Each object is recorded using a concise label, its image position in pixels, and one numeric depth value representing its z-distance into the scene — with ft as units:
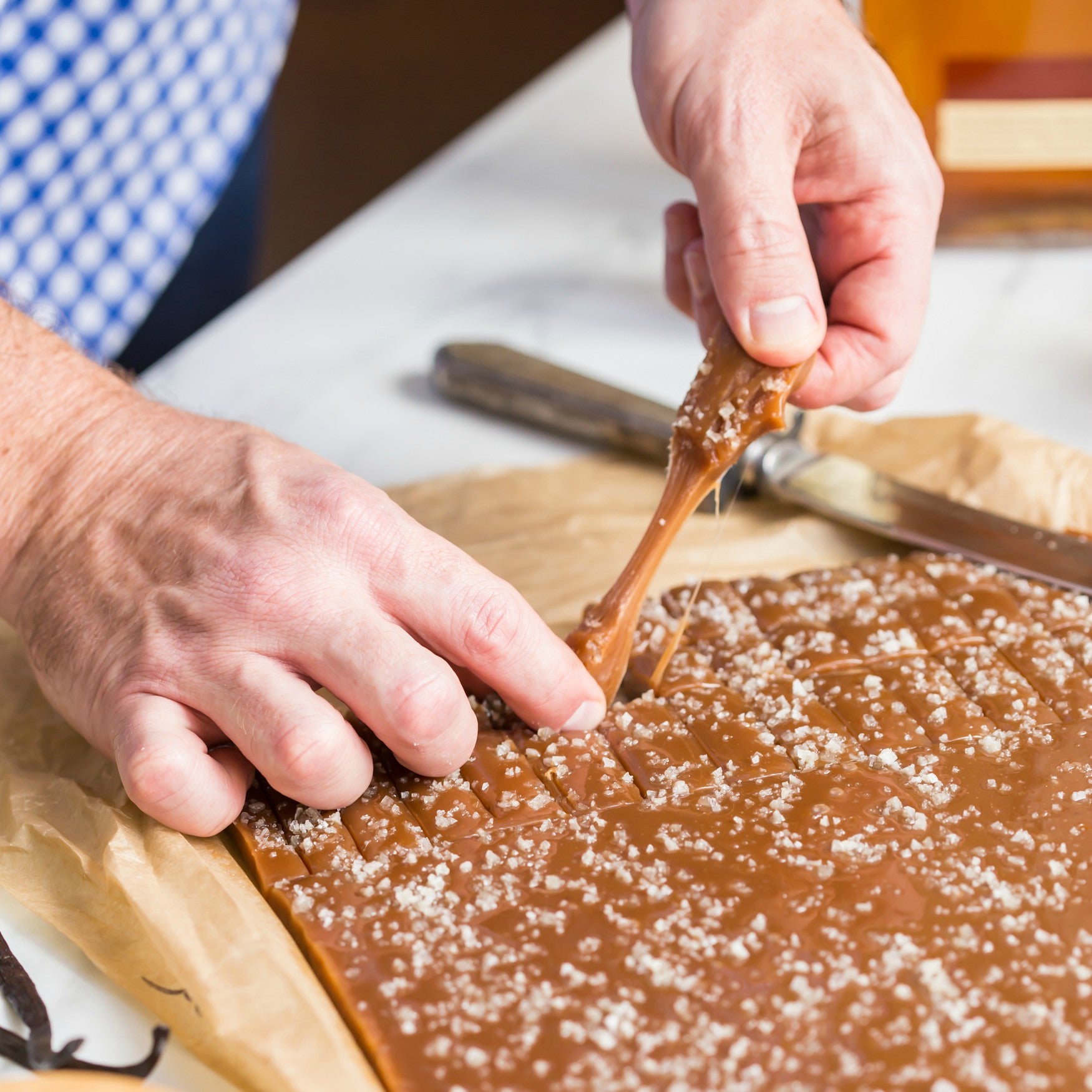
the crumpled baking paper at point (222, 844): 2.50
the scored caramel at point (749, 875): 2.46
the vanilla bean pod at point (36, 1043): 2.51
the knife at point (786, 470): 2.89
